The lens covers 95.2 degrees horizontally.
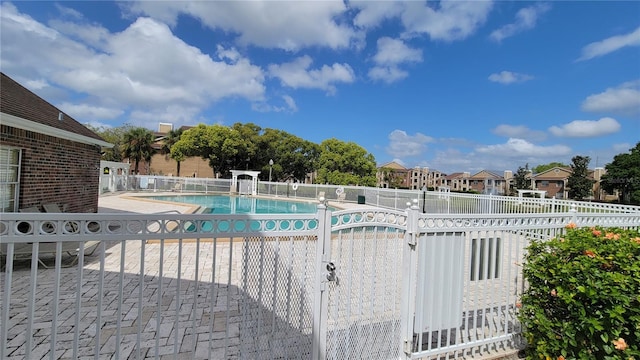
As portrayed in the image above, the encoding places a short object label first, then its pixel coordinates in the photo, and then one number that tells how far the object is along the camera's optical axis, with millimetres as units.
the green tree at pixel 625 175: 36906
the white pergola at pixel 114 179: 20094
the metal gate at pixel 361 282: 2275
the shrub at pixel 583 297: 2035
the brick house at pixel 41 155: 5738
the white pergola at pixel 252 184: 25203
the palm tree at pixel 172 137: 36250
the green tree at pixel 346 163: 34000
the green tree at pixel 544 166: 79112
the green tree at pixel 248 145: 32344
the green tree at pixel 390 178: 62688
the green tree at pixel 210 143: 30828
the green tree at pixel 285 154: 34031
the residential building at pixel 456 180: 77062
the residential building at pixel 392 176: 63094
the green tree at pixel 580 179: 43562
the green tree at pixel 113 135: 39062
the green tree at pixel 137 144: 33375
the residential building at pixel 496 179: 61125
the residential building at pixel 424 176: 79538
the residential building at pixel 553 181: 54391
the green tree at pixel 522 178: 48625
